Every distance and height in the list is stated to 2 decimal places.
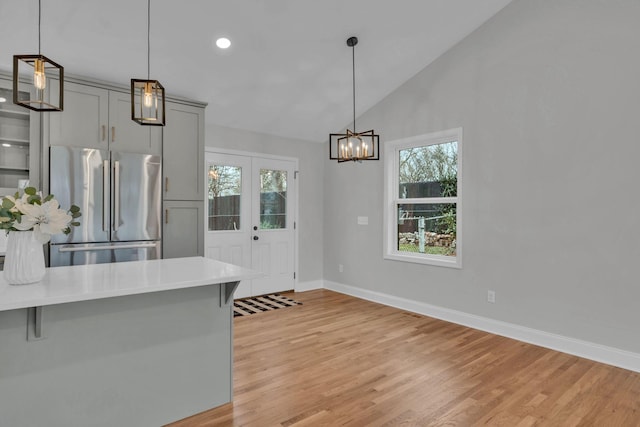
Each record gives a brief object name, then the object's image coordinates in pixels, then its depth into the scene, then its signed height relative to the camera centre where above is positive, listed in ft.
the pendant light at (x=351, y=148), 11.37 +2.25
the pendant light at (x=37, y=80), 6.10 +3.64
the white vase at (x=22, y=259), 5.98 -0.64
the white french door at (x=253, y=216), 16.30 +0.13
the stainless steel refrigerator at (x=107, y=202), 11.21 +0.55
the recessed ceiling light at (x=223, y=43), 11.71 +5.62
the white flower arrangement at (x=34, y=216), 5.87 +0.05
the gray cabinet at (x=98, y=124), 11.43 +3.06
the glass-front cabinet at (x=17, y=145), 10.83 +2.21
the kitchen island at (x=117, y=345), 5.81 -2.25
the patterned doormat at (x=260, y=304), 15.28 -3.74
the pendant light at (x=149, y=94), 7.18 +2.48
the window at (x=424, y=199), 14.29 +0.82
